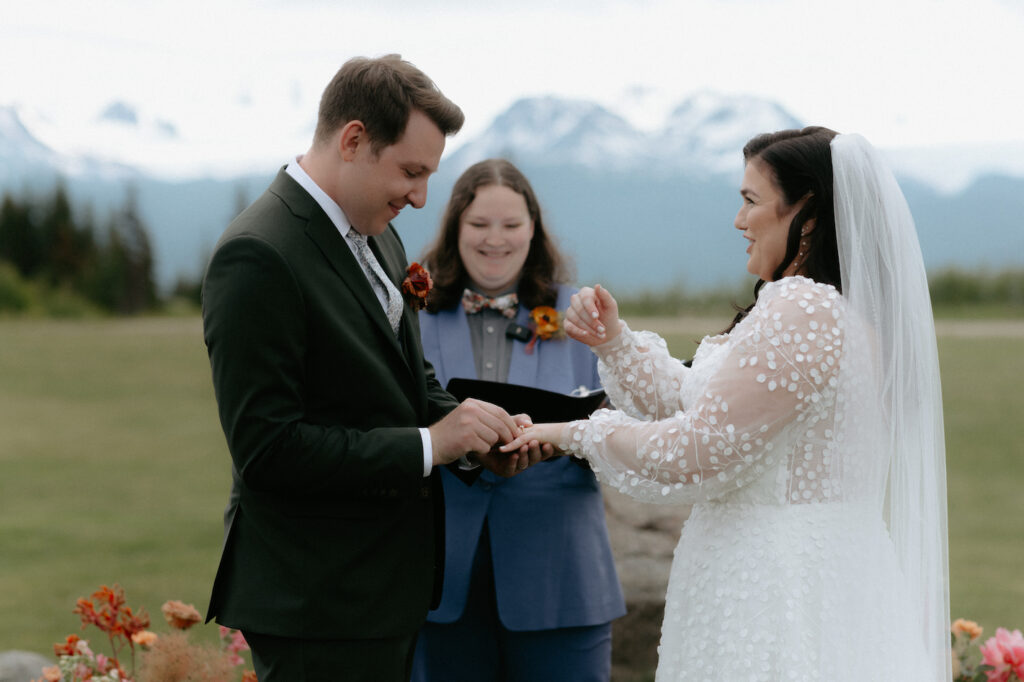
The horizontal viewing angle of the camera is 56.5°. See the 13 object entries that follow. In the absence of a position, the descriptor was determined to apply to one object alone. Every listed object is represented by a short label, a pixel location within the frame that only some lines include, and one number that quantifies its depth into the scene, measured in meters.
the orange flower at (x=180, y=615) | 3.65
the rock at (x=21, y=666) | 4.25
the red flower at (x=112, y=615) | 3.77
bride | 2.57
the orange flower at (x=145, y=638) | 3.70
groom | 2.28
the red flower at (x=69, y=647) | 3.70
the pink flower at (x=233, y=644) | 3.92
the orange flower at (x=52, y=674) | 3.56
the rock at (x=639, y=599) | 5.19
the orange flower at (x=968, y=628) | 4.04
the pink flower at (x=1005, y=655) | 3.85
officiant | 3.47
